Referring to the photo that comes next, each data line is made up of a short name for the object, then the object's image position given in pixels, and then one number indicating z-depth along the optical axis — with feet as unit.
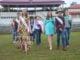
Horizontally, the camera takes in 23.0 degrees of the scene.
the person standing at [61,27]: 32.06
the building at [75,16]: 82.95
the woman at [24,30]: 29.84
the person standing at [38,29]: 35.21
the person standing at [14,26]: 40.35
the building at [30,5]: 131.31
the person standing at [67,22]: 32.74
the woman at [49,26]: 32.55
